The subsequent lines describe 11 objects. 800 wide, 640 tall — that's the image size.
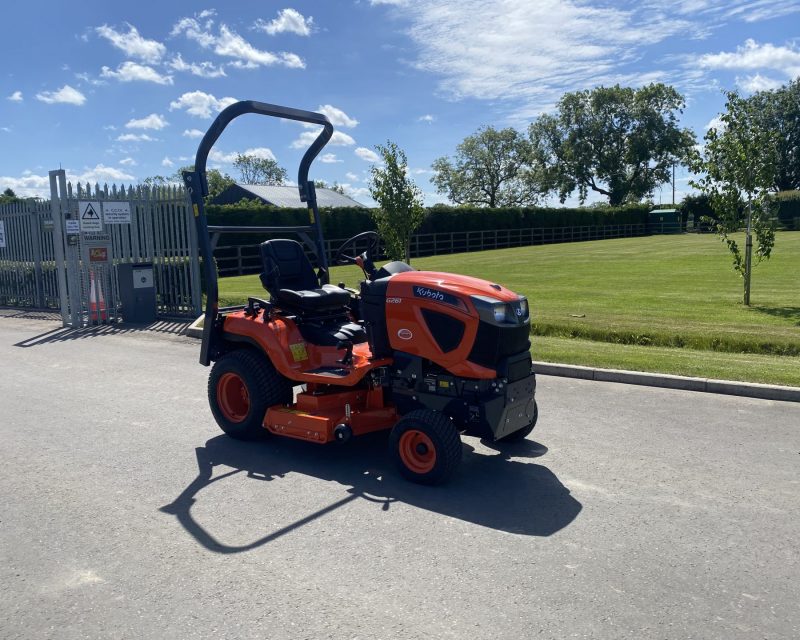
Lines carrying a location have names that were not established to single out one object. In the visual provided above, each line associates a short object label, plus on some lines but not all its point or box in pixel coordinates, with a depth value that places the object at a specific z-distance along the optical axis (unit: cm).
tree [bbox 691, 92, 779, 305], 1307
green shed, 6469
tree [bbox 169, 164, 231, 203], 8038
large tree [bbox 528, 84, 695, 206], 7344
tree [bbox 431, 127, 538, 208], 8194
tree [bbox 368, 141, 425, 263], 1655
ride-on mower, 490
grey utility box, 1365
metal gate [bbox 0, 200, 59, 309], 1611
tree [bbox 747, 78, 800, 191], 8412
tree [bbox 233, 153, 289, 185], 9575
